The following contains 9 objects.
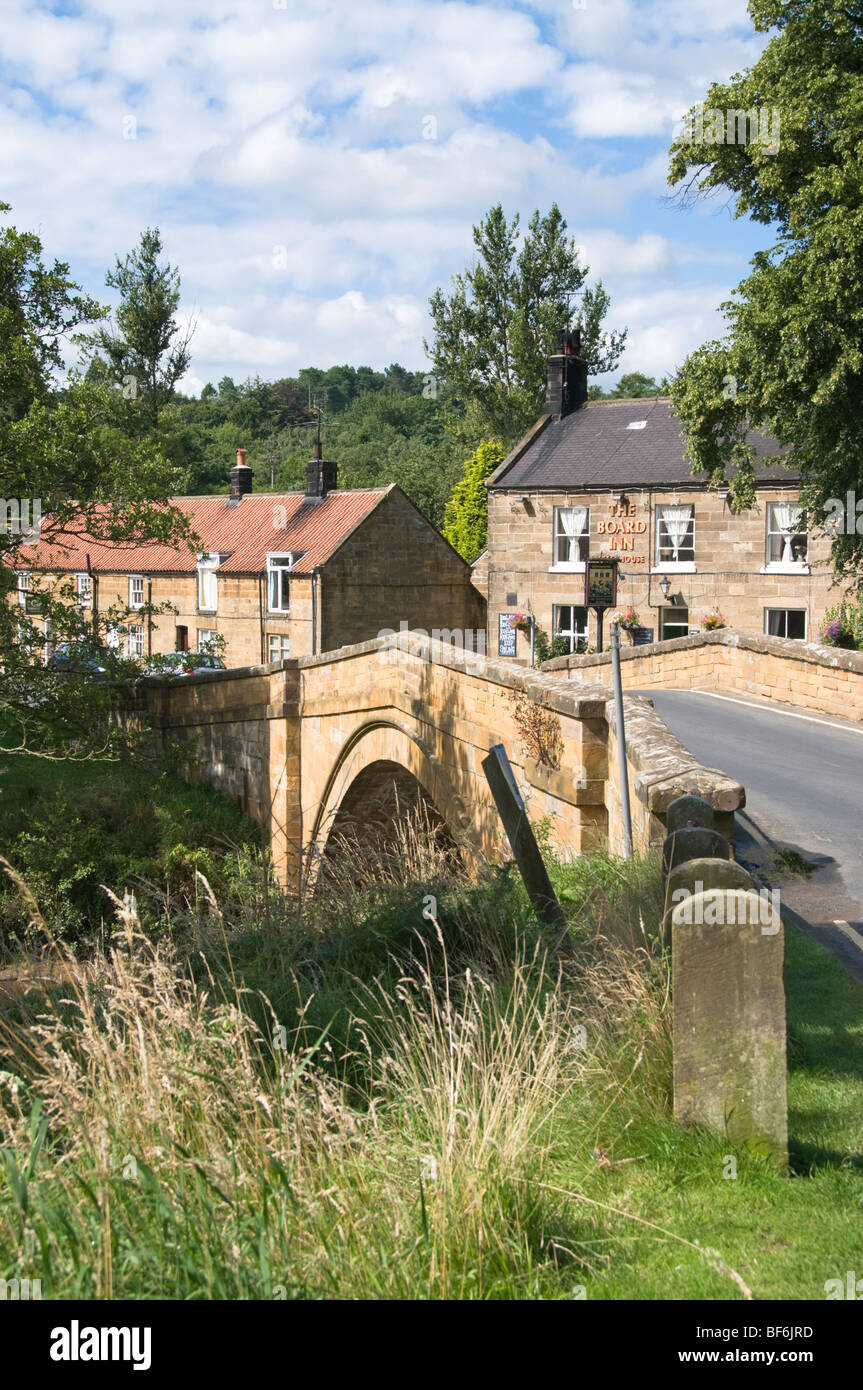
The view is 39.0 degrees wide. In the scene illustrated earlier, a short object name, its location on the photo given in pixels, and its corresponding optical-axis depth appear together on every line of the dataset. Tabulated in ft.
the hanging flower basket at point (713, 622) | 98.27
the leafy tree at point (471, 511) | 147.13
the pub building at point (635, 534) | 96.84
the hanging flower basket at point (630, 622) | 103.29
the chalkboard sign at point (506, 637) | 111.14
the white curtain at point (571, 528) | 106.93
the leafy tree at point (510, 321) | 153.17
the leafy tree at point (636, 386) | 253.65
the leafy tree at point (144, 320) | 162.30
